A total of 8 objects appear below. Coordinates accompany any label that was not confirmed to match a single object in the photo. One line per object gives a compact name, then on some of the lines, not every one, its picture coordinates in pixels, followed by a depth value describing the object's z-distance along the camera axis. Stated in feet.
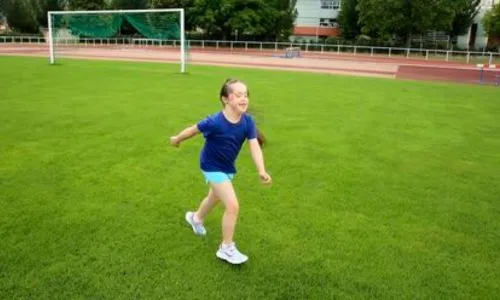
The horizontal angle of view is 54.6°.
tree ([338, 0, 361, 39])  171.22
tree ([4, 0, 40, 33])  175.42
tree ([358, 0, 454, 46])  135.95
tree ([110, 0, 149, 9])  191.83
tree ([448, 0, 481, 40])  162.40
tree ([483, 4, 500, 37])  123.54
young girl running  12.60
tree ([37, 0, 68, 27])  185.88
